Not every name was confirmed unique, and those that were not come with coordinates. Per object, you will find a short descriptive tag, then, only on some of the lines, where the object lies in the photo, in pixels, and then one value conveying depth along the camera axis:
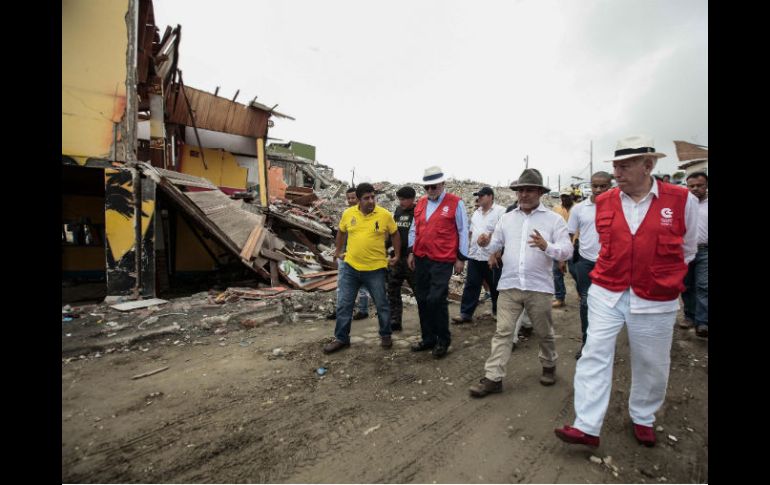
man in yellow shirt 4.41
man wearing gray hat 3.27
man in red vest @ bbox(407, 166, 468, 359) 4.14
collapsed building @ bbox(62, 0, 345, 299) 6.22
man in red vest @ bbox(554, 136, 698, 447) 2.41
